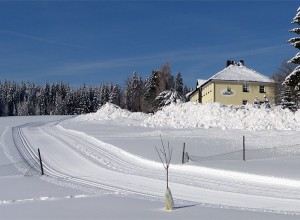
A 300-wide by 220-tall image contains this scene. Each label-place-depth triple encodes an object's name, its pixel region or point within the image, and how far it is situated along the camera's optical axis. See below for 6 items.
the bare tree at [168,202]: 11.31
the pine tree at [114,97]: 119.44
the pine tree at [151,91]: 87.12
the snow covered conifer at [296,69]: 35.12
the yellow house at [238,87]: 64.62
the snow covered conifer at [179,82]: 111.31
